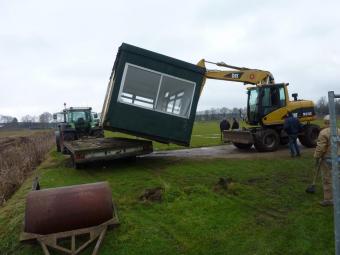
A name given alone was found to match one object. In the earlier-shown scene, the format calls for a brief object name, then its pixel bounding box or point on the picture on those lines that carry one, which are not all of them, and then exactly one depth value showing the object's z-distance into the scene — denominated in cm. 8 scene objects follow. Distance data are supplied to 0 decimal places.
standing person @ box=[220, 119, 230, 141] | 2227
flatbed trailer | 1217
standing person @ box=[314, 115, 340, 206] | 741
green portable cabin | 1192
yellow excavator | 1588
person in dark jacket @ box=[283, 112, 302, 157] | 1405
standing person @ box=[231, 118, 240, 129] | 2147
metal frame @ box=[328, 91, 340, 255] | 402
